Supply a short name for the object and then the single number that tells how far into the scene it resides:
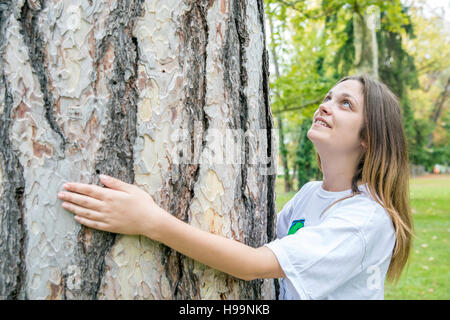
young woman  1.14
